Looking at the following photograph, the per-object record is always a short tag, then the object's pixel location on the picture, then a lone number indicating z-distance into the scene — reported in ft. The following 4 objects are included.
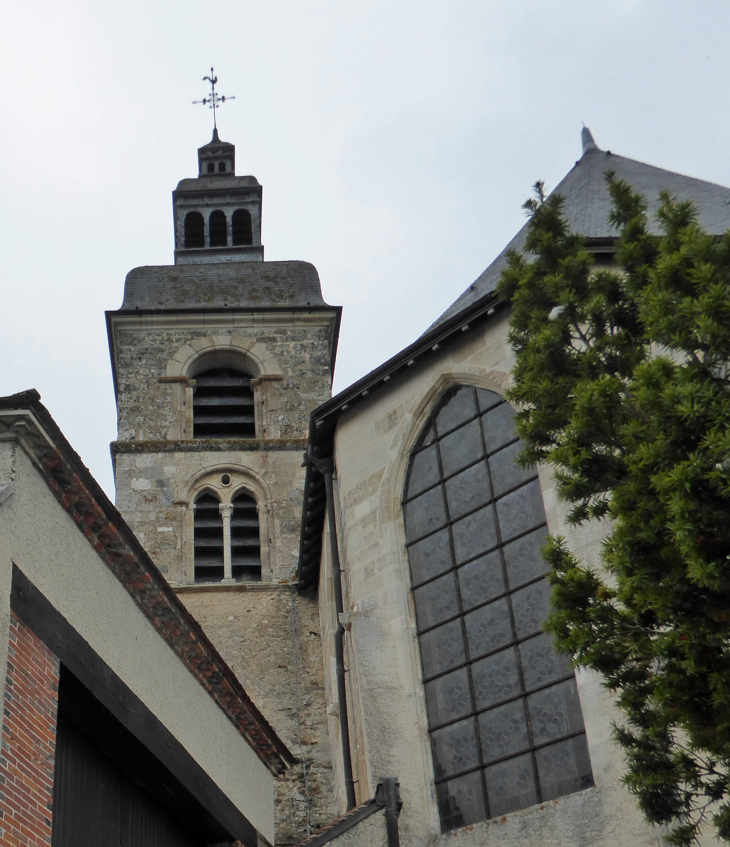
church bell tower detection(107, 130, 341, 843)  46.93
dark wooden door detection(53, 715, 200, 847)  19.88
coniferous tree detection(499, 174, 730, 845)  15.39
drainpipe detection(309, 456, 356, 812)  34.79
